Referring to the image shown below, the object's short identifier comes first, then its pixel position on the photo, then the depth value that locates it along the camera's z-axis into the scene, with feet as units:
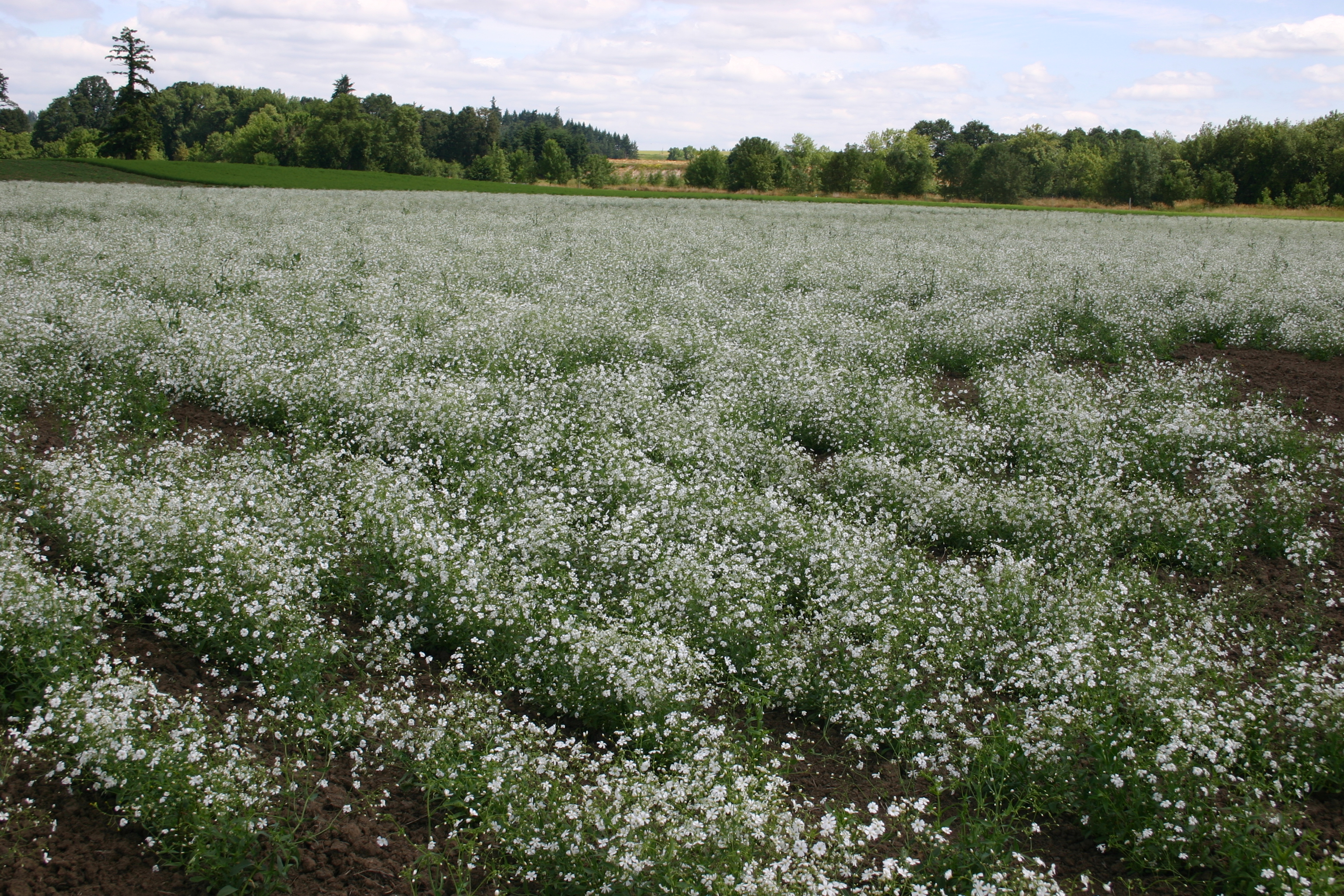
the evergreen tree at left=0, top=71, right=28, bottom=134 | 441.68
